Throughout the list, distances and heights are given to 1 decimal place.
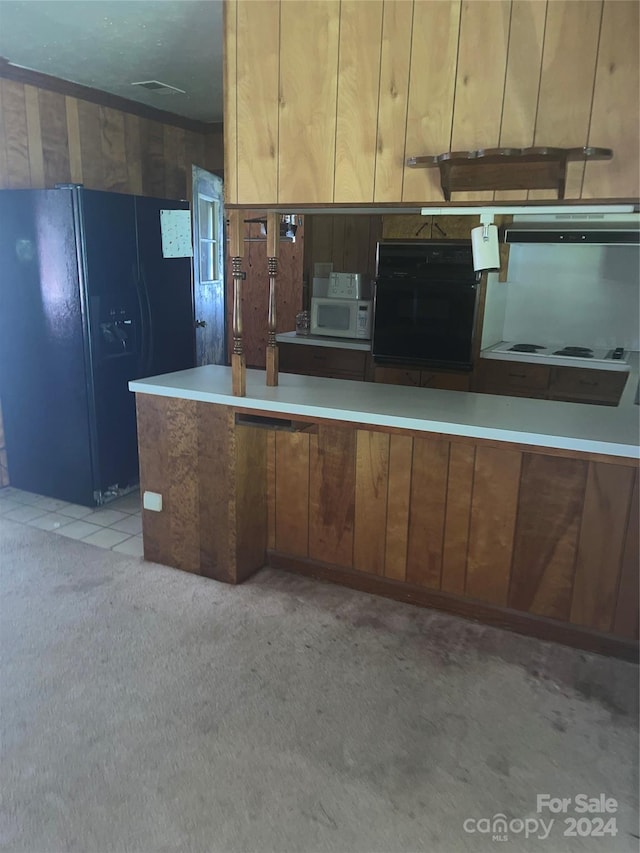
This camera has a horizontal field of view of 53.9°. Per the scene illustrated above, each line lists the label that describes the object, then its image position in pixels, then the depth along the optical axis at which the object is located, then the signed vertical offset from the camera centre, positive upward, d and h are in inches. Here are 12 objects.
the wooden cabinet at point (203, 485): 105.8 -36.4
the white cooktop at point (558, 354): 144.4 -18.2
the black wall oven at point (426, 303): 160.1 -7.2
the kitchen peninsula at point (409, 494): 88.5 -34.3
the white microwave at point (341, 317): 184.4 -12.7
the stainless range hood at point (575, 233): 143.9 +10.4
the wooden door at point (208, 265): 171.8 +1.6
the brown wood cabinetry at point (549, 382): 145.4 -24.5
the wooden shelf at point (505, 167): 70.4 +12.8
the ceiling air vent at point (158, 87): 147.9 +42.7
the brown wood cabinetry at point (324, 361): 183.0 -25.4
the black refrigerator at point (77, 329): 133.4 -13.2
